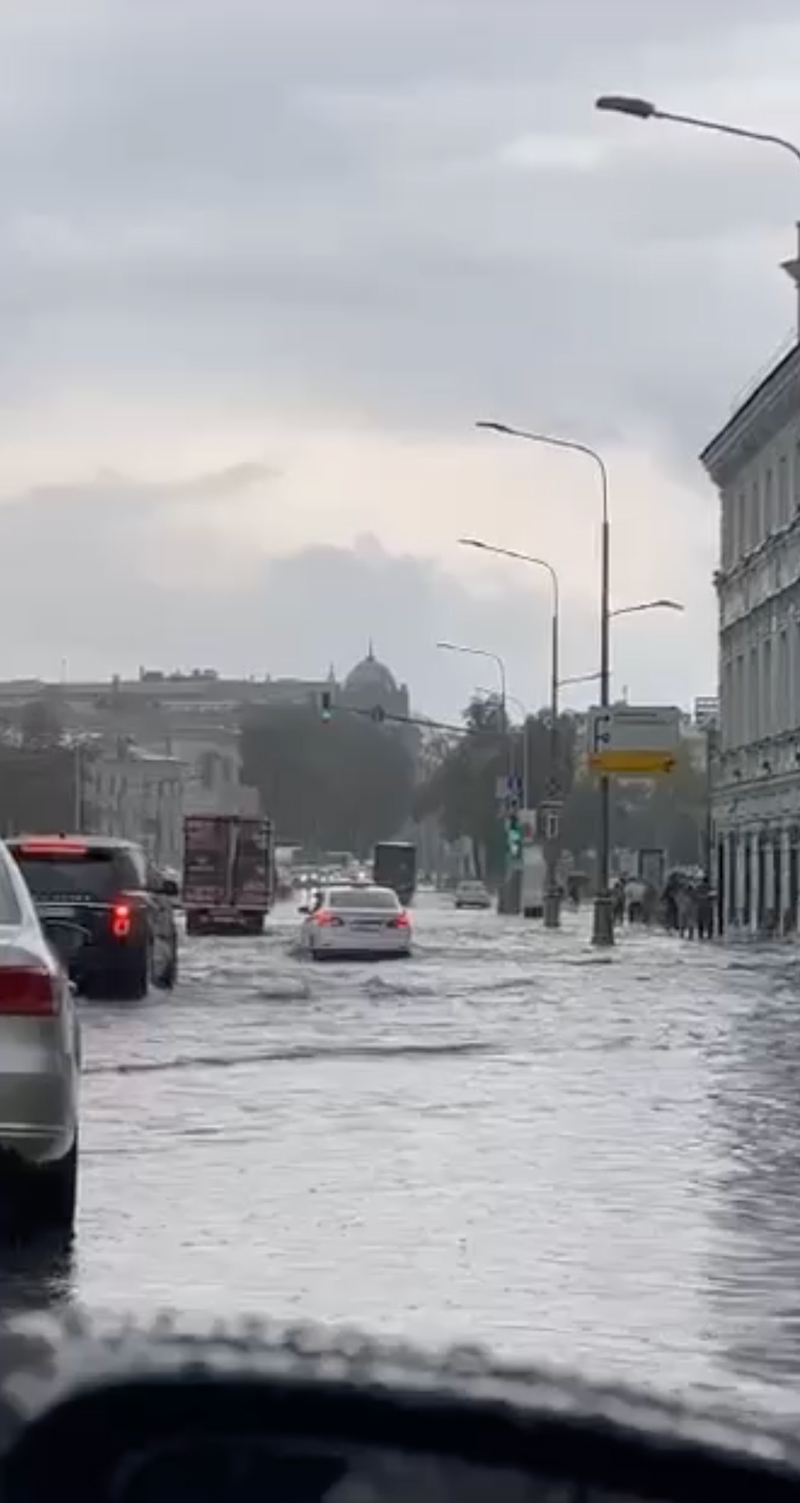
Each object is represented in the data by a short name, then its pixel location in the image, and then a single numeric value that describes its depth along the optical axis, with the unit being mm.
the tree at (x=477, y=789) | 149375
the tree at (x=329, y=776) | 174875
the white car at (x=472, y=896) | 127375
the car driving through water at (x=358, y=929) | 47250
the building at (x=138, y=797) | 178125
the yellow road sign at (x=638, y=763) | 70688
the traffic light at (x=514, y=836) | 96375
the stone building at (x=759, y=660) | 68250
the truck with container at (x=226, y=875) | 75625
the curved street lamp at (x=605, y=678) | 64625
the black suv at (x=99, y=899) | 27609
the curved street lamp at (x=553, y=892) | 76538
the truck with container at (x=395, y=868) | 118000
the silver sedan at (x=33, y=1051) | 10617
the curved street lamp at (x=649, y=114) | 36906
